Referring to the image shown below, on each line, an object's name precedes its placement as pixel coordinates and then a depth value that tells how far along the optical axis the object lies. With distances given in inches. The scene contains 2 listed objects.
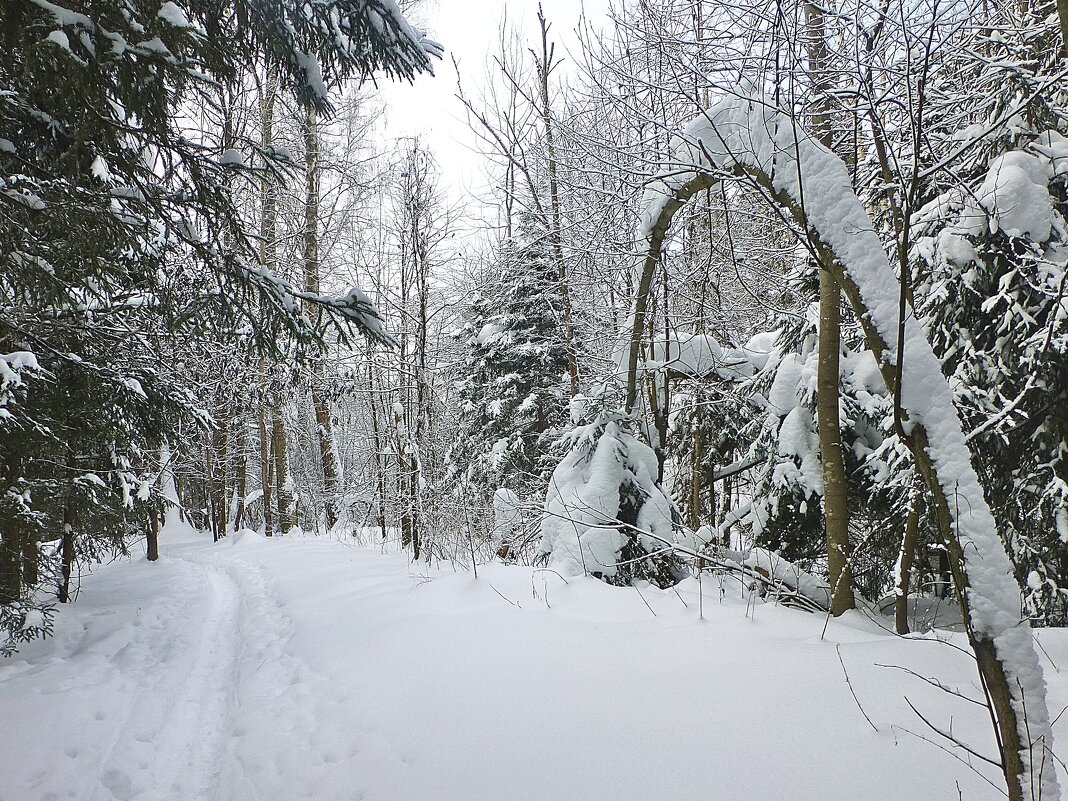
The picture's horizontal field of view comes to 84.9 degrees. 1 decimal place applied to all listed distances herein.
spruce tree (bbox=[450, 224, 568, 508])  500.7
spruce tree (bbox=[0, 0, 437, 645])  120.1
